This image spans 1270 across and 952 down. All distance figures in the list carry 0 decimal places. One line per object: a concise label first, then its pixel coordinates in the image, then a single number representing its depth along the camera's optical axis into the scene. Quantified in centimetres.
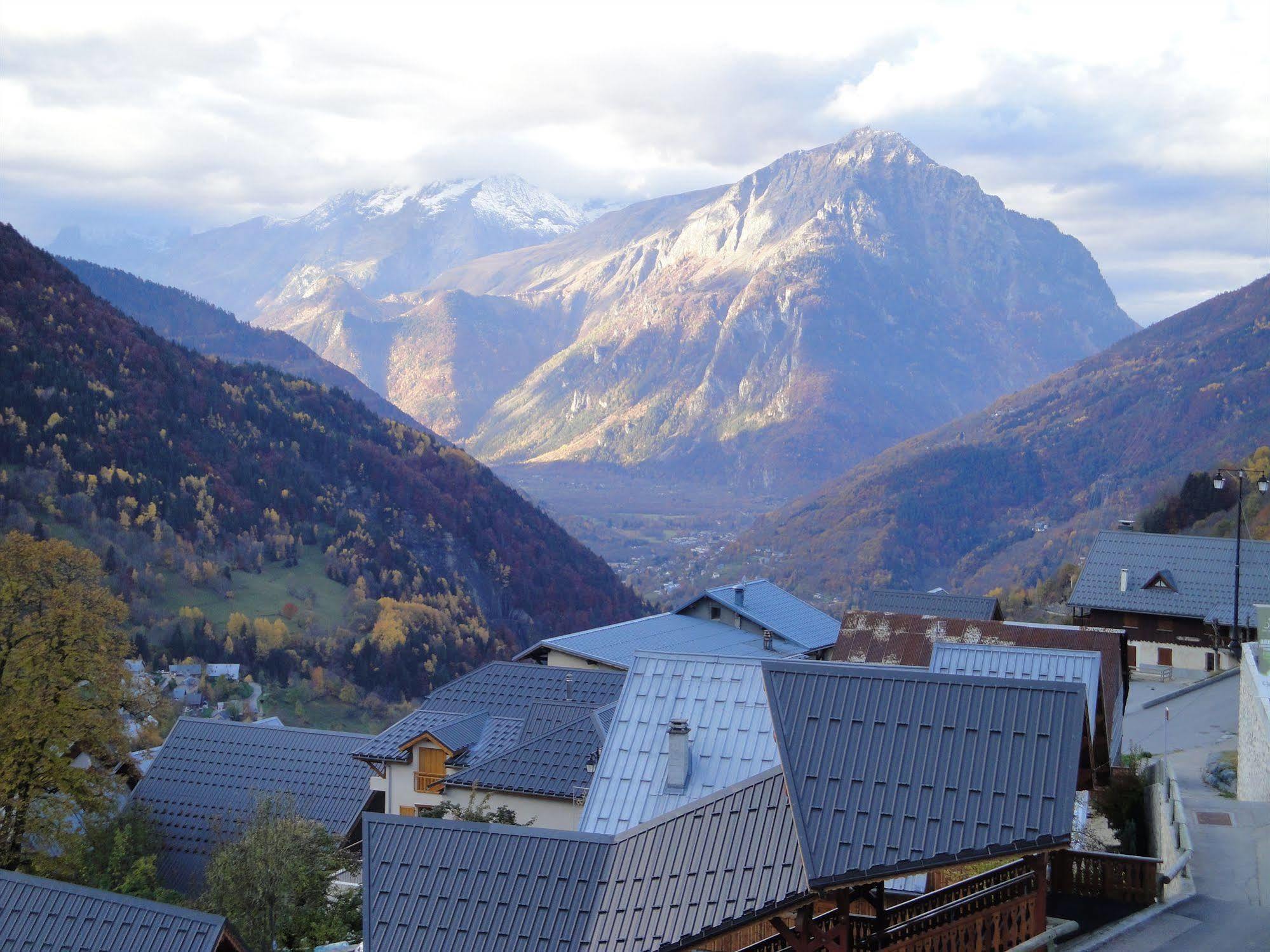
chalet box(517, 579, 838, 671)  4538
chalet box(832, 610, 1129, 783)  2105
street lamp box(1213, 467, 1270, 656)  3995
